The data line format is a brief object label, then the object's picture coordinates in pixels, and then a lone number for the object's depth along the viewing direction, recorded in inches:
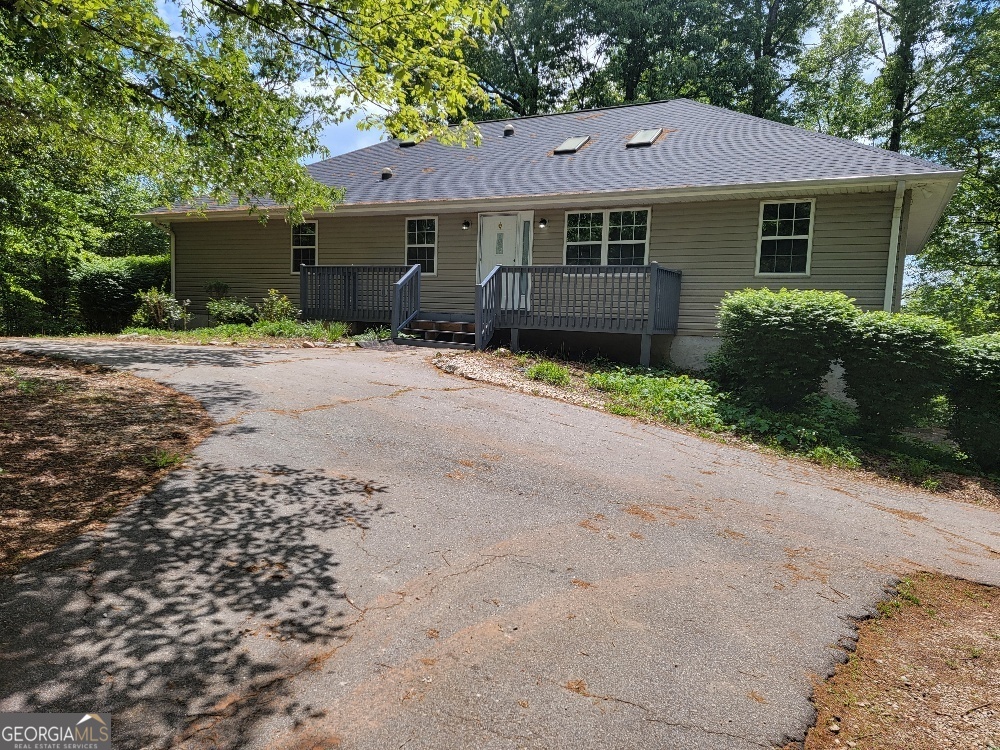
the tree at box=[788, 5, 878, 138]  968.9
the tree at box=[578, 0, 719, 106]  989.2
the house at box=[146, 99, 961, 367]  424.8
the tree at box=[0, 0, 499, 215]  243.0
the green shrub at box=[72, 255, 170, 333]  676.1
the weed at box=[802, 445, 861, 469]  281.1
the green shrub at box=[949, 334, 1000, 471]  298.4
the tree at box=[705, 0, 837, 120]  983.6
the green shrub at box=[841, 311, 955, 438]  299.1
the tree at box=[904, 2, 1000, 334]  791.1
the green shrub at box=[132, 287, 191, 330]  591.8
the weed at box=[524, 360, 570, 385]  363.9
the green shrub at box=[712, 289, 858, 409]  321.1
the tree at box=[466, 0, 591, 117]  1074.1
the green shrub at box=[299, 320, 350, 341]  494.0
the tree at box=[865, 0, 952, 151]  866.8
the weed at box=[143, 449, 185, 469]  189.9
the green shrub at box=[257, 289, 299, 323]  574.2
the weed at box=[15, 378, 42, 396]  262.8
